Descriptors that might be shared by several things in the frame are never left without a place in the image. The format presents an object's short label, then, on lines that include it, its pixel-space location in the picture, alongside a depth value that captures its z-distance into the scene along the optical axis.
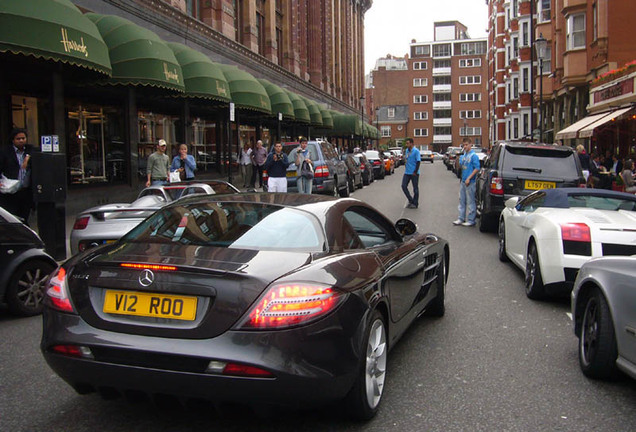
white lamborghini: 6.13
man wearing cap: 13.59
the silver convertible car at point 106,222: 8.12
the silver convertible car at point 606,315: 3.98
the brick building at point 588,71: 23.59
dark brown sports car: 3.11
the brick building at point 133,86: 12.62
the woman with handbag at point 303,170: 16.55
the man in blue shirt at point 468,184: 13.52
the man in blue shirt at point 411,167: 16.31
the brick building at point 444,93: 119.38
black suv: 11.68
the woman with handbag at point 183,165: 13.41
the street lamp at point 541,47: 23.60
